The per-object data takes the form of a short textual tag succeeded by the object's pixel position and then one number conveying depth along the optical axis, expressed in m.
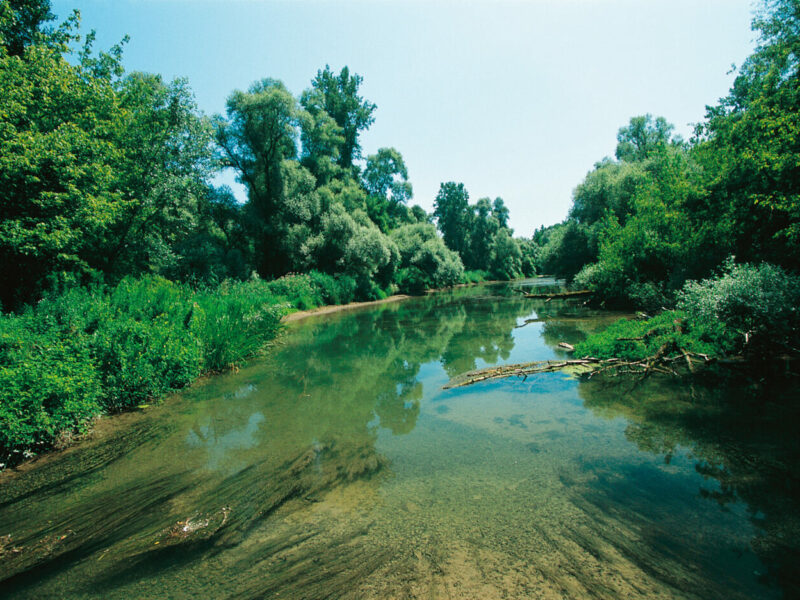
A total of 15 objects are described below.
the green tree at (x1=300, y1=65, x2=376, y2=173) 43.18
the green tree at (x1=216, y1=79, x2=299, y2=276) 26.58
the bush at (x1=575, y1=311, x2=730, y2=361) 8.77
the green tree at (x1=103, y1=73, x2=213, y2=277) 15.02
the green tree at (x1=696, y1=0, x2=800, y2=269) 8.22
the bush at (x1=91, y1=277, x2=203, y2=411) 7.18
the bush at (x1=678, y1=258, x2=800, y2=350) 7.51
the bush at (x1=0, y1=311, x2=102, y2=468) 5.05
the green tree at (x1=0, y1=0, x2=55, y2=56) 13.05
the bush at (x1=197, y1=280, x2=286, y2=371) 10.29
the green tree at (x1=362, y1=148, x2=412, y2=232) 55.59
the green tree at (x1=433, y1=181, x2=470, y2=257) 64.25
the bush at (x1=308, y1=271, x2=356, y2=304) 28.11
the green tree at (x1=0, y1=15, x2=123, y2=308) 9.29
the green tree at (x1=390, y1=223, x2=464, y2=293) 41.44
